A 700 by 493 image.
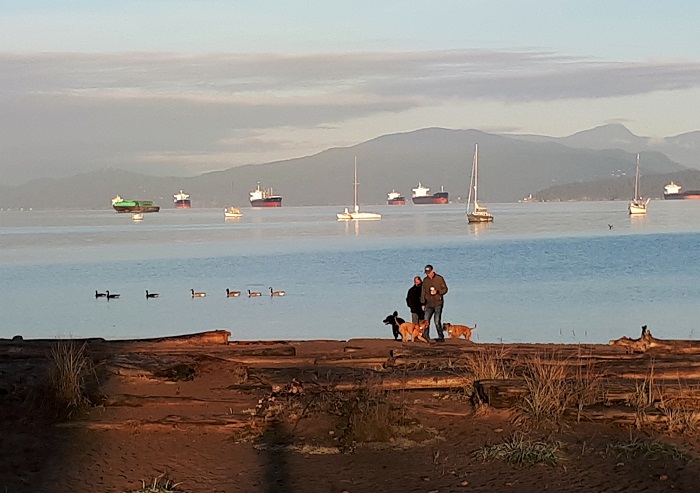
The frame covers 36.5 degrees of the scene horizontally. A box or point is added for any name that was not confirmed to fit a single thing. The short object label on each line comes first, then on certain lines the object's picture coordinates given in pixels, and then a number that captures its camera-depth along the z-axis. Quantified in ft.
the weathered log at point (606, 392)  32.65
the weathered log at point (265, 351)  44.94
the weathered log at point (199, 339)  49.49
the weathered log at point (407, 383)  35.24
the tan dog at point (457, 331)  63.46
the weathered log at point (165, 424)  32.01
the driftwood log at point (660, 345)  45.21
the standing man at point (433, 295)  58.65
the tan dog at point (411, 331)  56.59
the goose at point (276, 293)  139.87
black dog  61.11
